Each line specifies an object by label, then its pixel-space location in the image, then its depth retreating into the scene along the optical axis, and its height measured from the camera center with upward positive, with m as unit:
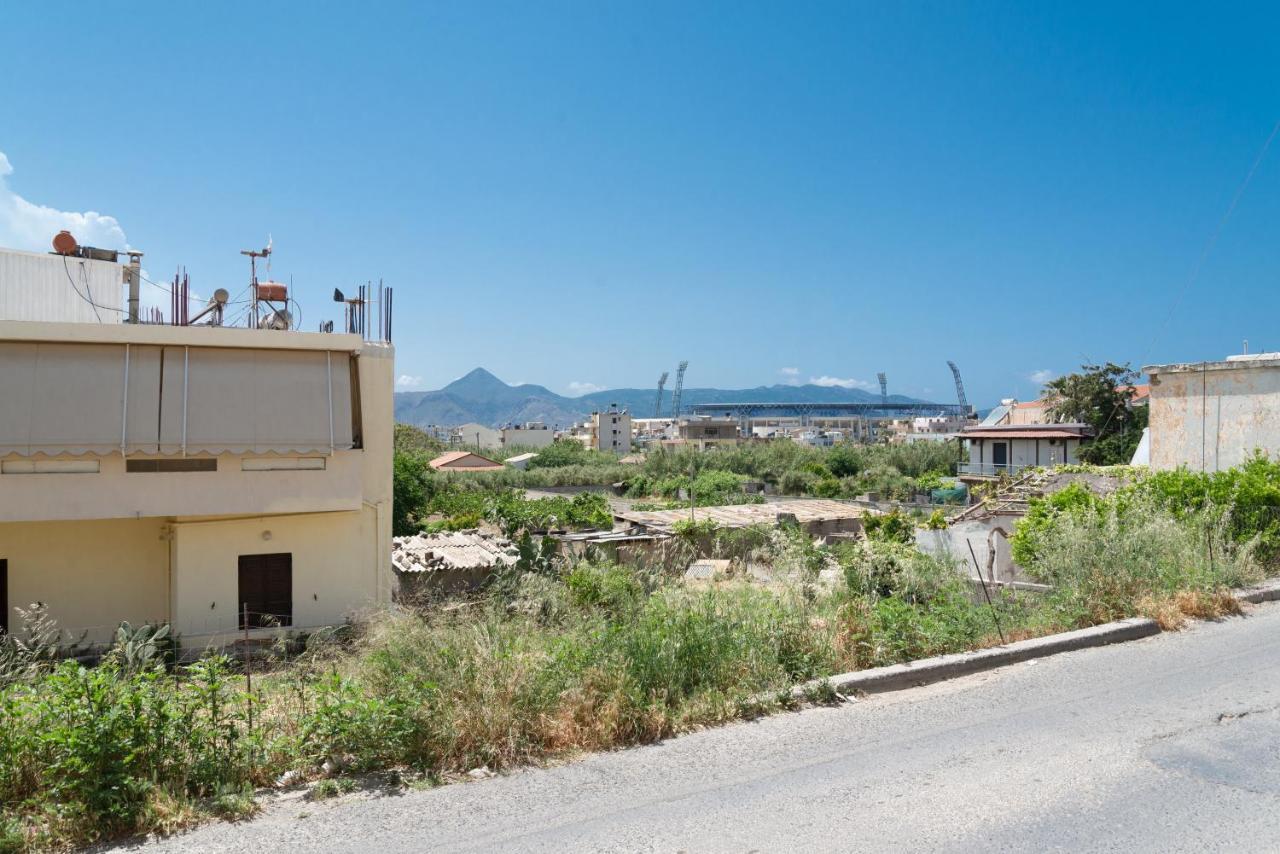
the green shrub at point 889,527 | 22.64 -3.27
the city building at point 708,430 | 122.29 -2.51
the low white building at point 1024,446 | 42.53 -1.55
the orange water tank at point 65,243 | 14.91 +2.97
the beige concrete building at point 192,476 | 11.98 -1.08
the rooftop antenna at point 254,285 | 15.20 +2.31
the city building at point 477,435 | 136.88 -4.31
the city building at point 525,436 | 133.75 -4.08
